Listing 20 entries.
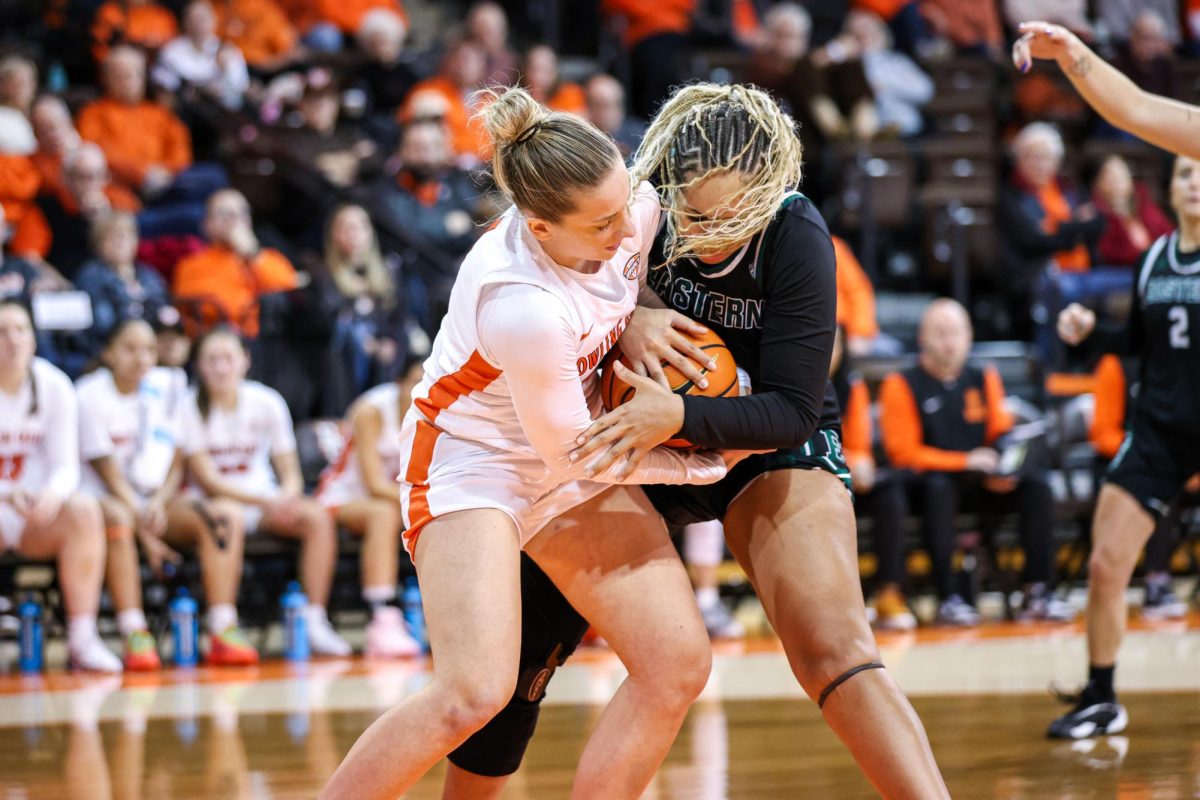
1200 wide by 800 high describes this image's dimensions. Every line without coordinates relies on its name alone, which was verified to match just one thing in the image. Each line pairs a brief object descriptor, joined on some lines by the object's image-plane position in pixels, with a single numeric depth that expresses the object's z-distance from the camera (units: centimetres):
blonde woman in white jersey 550
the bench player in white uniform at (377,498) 1387
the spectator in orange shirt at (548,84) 2012
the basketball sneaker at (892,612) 1469
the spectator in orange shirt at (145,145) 1790
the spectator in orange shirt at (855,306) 1734
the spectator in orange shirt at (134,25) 1939
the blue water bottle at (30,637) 1338
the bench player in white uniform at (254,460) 1416
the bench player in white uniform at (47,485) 1308
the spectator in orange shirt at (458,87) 2010
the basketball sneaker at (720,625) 1448
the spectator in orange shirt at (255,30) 2094
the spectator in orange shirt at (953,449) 1536
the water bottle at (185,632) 1345
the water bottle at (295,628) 1383
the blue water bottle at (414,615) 1452
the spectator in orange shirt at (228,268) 1628
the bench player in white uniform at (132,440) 1373
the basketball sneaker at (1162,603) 1530
